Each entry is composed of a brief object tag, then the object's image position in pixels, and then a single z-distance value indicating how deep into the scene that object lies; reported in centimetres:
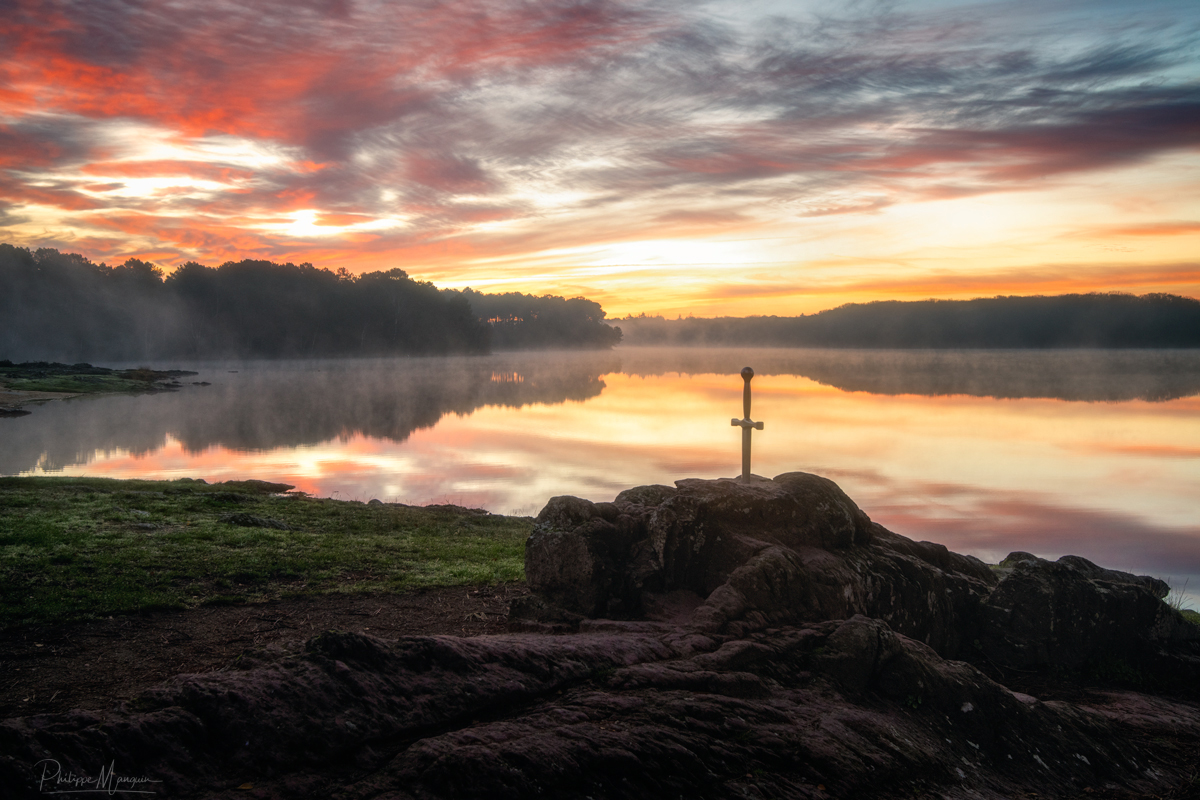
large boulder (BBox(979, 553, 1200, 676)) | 857
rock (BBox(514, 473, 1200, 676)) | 780
